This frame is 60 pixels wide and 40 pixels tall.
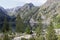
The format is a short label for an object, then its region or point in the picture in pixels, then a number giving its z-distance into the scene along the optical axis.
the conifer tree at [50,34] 33.67
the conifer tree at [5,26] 59.04
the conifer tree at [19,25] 62.23
